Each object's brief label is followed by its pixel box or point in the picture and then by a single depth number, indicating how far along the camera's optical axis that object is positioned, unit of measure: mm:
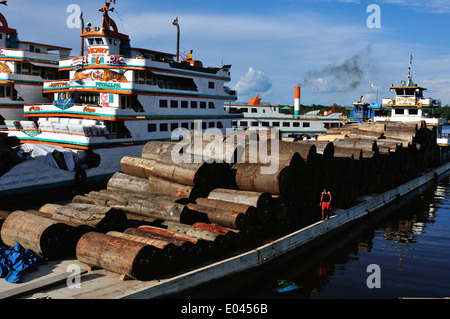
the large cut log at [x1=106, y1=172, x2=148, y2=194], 16297
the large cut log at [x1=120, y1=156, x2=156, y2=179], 16938
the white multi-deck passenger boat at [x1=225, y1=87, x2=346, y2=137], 56844
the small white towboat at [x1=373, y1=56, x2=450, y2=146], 43444
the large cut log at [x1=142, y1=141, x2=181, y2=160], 17559
